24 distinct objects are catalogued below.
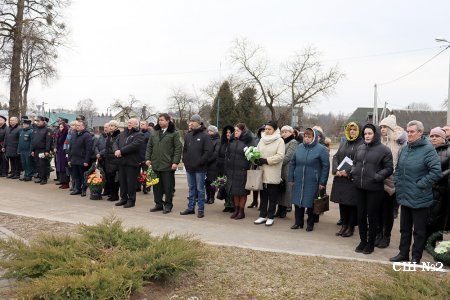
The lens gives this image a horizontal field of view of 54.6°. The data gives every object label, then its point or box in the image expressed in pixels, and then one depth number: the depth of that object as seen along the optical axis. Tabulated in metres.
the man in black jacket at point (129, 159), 9.15
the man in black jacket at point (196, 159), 8.39
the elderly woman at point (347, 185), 7.05
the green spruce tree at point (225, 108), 45.50
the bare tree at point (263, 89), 49.91
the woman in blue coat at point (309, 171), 7.34
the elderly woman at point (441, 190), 6.22
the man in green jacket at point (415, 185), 5.47
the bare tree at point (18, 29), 18.00
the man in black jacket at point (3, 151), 13.45
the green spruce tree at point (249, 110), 46.91
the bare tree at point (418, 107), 71.75
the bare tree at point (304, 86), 49.56
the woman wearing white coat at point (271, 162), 7.69
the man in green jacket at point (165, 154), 8.61
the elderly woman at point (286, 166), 8.15
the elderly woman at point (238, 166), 8.05
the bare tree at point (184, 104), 62.06
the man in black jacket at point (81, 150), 10.55
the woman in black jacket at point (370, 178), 6.04
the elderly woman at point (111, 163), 9.89
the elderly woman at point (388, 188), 6.73
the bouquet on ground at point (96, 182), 10.01
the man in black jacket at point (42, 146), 12.16
